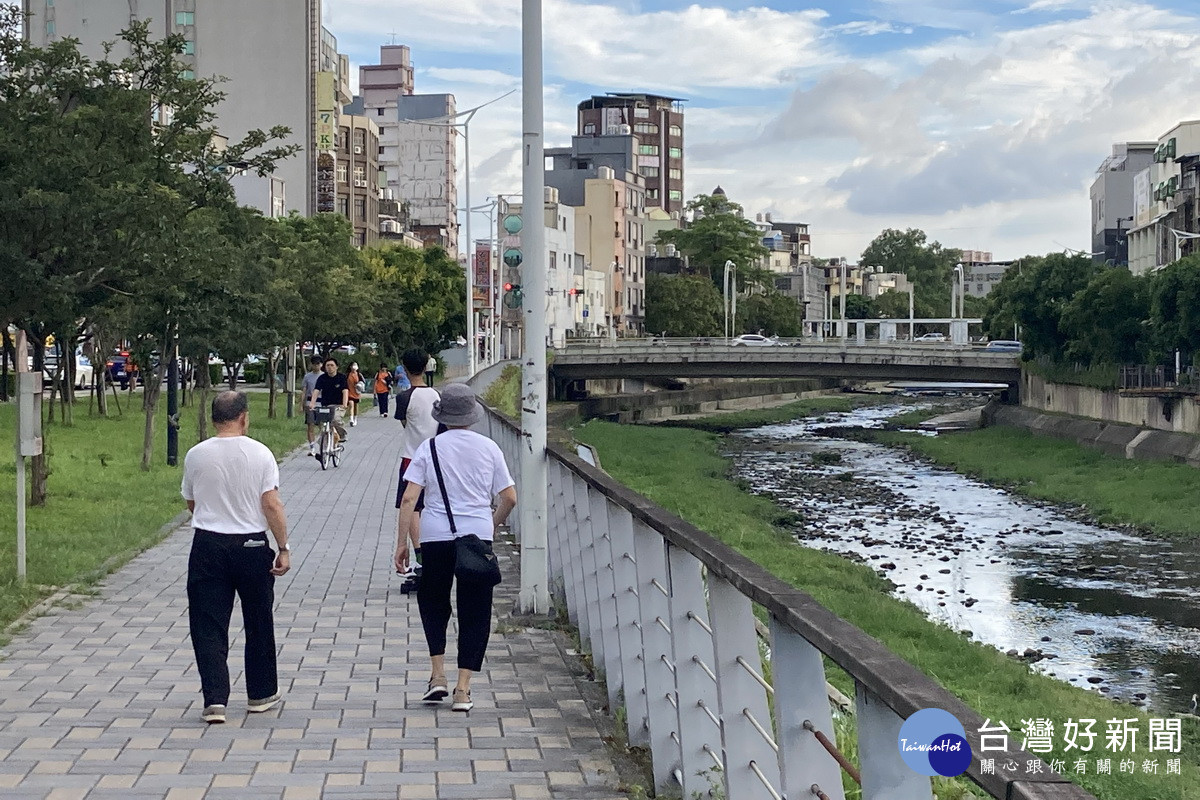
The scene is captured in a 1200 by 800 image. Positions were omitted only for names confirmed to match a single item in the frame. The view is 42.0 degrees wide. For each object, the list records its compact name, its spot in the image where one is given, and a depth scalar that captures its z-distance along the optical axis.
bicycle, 25.30
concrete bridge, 72.50
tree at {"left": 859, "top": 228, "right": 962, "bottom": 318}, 193.88
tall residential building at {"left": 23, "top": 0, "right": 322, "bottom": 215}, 94.44
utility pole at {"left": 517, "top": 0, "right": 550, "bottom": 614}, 10.95
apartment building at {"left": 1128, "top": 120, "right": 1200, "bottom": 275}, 81.56
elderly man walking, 7.48
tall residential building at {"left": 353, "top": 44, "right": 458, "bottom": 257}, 145.00
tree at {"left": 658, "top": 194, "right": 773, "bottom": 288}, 128.62
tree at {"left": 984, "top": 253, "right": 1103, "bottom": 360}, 65.88
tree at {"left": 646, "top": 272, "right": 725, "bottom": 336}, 120.88
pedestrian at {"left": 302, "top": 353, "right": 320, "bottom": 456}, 26.17
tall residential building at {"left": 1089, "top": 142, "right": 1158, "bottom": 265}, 114.69
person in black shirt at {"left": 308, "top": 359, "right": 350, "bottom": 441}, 25.11
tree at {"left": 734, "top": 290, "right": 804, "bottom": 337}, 130.12
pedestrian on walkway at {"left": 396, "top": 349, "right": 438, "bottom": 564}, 12.46
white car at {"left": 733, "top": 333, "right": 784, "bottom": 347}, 77.88
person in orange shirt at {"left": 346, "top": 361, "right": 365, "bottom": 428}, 37.16
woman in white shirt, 7.76
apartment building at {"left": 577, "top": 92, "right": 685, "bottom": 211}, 175.61
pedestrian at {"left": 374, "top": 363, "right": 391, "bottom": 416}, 46.84
